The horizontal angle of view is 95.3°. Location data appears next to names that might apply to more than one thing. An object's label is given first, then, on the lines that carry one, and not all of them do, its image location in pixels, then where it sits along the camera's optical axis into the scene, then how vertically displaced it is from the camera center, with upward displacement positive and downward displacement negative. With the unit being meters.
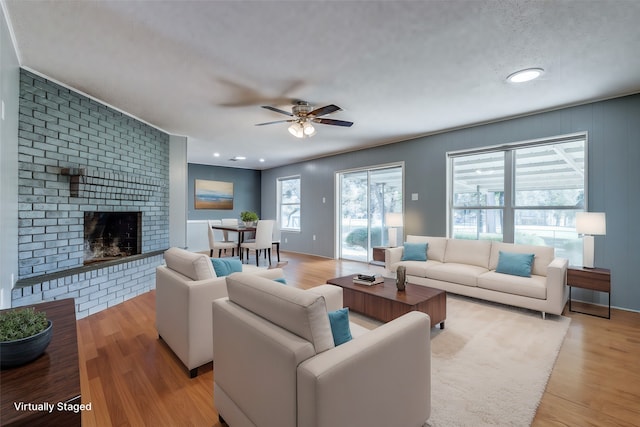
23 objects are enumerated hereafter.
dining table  5.95 -0.35
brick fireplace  2.80 +0.15
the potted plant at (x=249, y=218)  6.30 -0.12
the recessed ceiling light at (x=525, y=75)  2.79 +1.36
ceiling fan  3.55 +1.15
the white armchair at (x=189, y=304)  2.07 -0.69
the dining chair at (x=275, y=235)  7.26 -0.56
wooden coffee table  2.73 -0.86
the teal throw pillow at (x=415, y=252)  4.48 -0.61
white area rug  1.73 -1.17
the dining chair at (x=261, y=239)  5.97 -0.55
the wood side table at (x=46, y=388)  0.81 -0.54
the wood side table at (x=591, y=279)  3.08 -0.71
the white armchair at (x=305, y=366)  1.06 -0.63
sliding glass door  6.02 +0.14
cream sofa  3.15 -0.77
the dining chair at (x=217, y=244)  6.23 -0.69
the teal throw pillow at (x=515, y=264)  3.51 -0.63
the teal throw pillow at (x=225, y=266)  2.52 -0.47
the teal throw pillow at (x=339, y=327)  1.38 -0.54
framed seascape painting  8.27 +0.52
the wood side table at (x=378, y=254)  5.34 -0.76
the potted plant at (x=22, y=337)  0.97 -0.43
